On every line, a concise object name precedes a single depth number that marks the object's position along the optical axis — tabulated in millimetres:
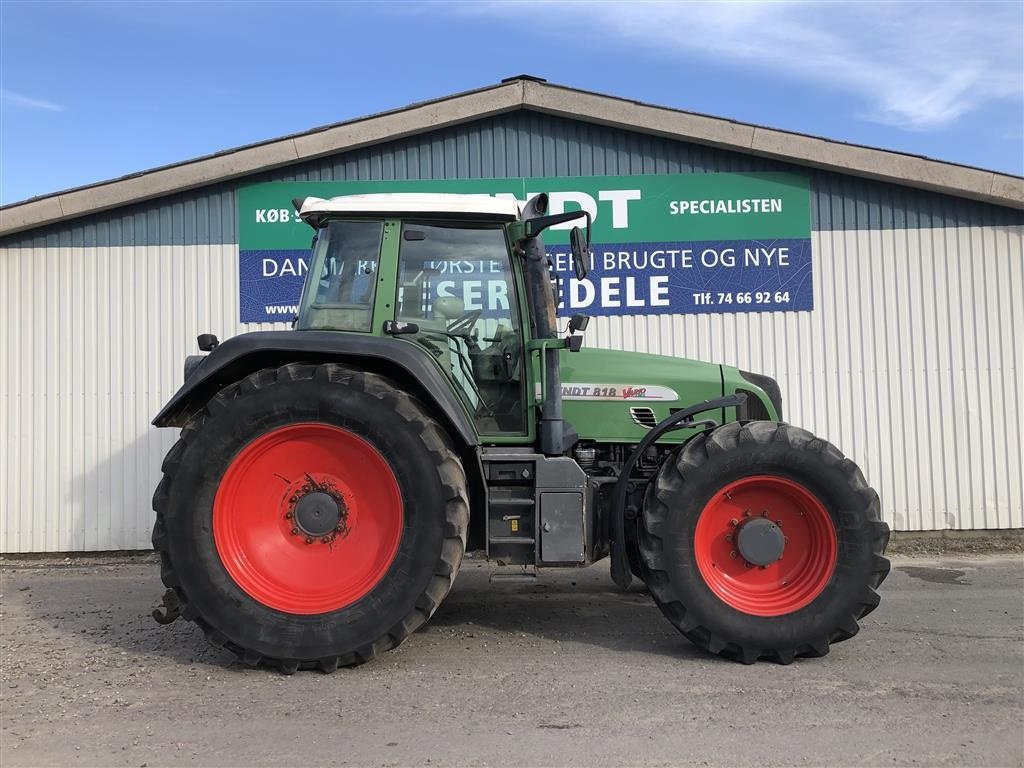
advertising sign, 8141
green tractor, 4250
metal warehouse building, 7992
